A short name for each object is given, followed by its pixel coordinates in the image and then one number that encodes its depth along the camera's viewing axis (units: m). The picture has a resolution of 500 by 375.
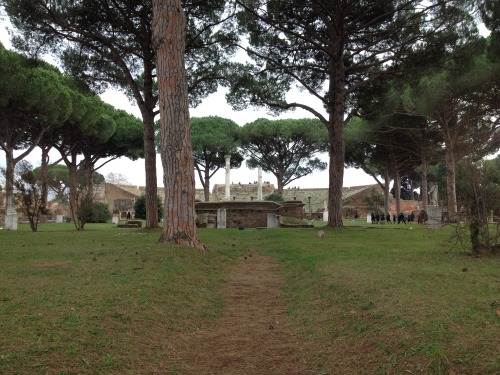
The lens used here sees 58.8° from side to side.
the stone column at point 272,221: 19.35
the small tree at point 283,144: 36.62
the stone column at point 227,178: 32.56
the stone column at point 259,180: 36.19
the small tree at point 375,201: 42.62
